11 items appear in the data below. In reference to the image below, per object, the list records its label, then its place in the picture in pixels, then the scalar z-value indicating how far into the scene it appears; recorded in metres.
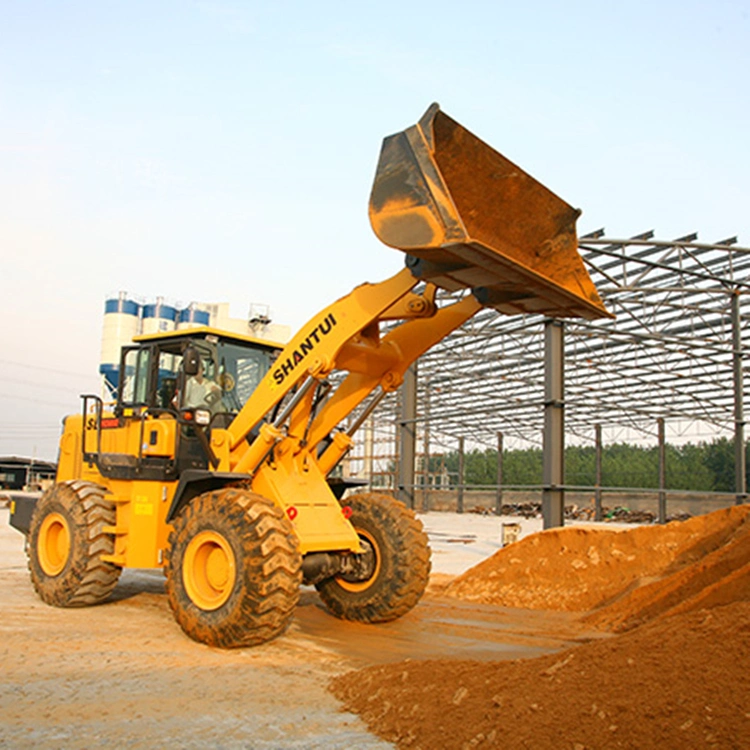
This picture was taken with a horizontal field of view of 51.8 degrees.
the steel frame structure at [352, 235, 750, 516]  15.33
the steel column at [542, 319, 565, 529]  12.01
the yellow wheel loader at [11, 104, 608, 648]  5.87
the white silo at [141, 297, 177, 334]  30.72
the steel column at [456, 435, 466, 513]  27.42
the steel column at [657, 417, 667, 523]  17.84
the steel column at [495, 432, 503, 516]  25.70
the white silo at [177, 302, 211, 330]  31.44
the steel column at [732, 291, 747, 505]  14.29
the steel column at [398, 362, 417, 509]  14.76
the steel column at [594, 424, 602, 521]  21.14
